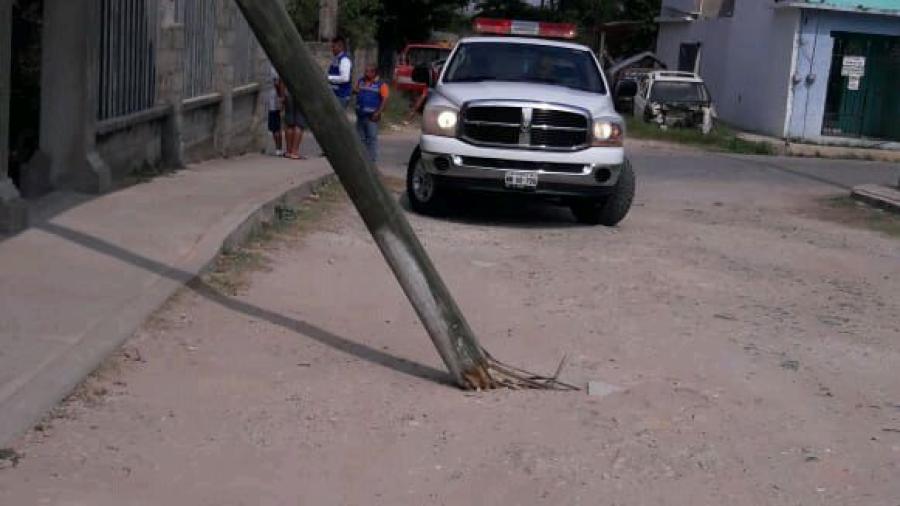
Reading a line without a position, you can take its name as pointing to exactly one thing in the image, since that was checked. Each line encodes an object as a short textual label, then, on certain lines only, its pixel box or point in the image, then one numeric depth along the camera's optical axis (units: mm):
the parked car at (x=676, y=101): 31516
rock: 6516
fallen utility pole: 6094
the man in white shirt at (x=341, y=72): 16594
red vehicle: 34250
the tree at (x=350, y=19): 32188
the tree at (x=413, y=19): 40562
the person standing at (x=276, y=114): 17375
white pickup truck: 12008
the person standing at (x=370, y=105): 15586
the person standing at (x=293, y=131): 16953
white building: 31016
